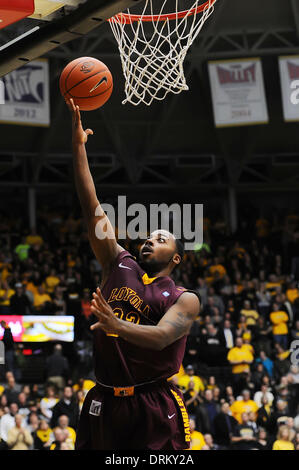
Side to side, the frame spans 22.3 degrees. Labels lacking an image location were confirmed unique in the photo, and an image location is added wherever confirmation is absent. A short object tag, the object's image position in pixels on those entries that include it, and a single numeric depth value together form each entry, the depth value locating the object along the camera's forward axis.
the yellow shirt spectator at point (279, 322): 15.16
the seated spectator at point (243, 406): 12.51
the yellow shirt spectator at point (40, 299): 15.34
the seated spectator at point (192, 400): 12.15
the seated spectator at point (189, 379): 12.74
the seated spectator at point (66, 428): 10.84
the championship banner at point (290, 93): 16.28
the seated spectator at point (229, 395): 12.69
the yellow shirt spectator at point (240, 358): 13.69
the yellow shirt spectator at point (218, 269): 18.22
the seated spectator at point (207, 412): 12.00
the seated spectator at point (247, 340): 14.01
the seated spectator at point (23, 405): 11.52
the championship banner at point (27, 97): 16.61
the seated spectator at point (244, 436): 11.91
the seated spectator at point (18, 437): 10.89
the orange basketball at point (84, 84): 4.89
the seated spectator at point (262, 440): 11.85
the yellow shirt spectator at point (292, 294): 16.92
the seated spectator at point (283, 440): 11.72
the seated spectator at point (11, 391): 11.59
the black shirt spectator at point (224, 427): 11.91
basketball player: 4.26
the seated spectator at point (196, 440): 11.52
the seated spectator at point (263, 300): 16.30
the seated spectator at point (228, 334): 13.98
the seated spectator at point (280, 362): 13.59
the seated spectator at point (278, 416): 12.22
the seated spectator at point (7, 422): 10.90
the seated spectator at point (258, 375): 13.20
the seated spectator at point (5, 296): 14.26
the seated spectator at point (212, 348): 13.77
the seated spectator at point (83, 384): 12.32
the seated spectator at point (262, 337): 14.39
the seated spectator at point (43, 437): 11.10
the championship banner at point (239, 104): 16.84
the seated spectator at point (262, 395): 12.71
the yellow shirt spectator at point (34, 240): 19.19
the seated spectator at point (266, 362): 13.87
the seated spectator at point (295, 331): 14.97
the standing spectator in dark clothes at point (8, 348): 12.30
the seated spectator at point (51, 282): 16.52
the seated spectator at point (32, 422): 11.23
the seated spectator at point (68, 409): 11.30
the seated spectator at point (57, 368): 12.54
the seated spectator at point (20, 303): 14.35
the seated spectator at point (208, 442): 11.58
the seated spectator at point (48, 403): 11.58
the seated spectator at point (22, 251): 17.95
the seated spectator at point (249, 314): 15.34
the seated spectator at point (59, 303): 14.80
